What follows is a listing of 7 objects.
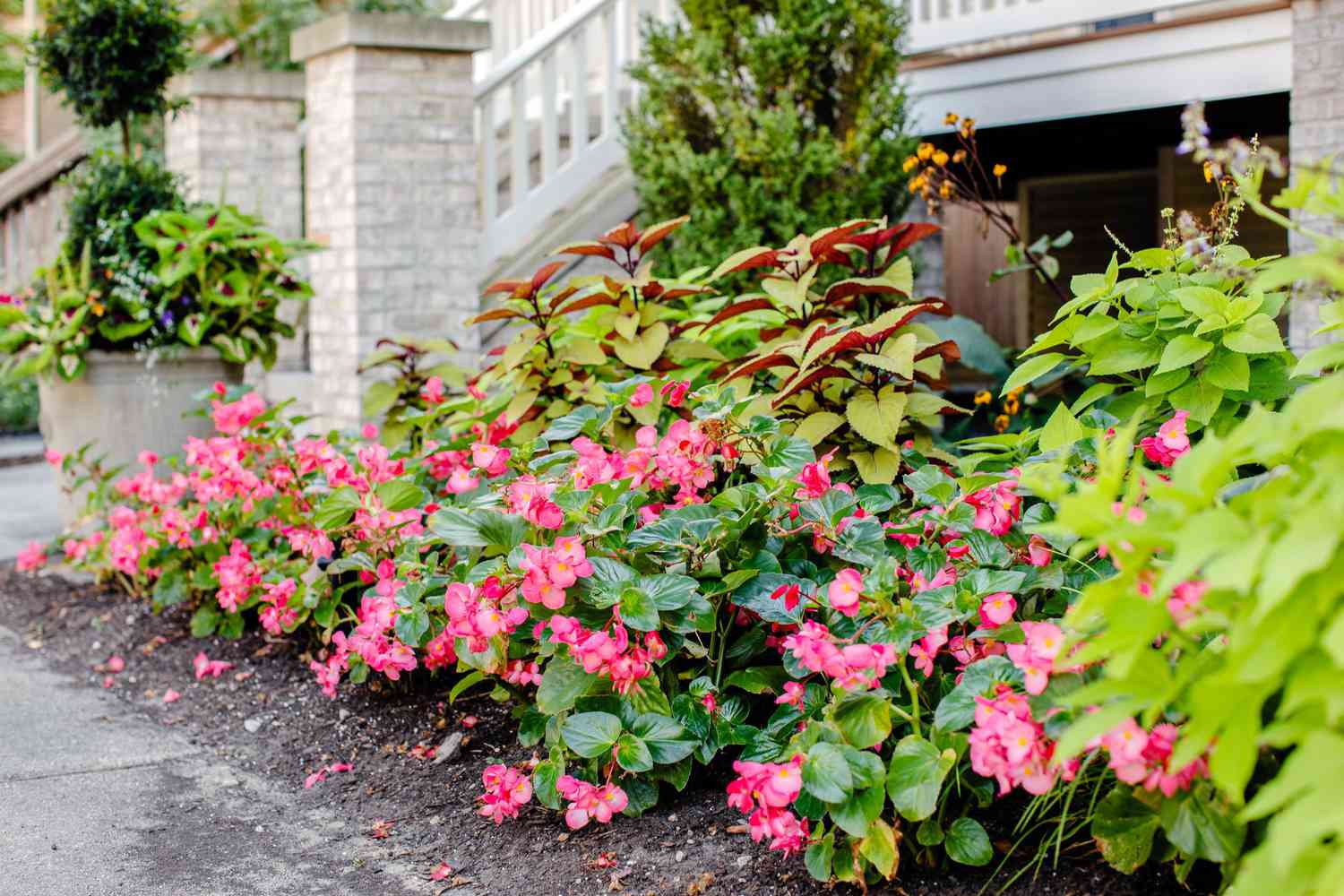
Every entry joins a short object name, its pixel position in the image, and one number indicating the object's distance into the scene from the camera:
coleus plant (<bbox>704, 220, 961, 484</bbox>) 2.91
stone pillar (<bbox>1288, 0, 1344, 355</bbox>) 4.71
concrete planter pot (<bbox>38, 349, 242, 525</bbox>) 5.06
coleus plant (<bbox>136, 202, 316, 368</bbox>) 4.86
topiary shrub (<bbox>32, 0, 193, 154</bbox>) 5.41
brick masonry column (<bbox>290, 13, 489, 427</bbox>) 5.18
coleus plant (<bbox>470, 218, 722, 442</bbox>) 3.46
